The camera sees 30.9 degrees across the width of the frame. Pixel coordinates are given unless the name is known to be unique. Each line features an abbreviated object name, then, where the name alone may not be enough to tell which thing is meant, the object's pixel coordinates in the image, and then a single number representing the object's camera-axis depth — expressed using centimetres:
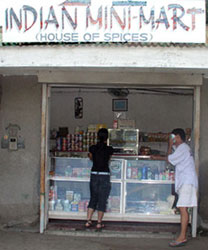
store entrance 659
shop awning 498
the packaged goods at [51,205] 658
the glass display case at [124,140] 914
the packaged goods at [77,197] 673
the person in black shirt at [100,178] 630
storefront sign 508
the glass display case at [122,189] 656
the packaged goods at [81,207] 663
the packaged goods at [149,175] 659
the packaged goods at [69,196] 673
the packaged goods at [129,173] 661
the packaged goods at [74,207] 663
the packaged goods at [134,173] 662
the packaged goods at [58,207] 662
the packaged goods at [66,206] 663
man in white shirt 560
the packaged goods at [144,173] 659
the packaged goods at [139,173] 660
